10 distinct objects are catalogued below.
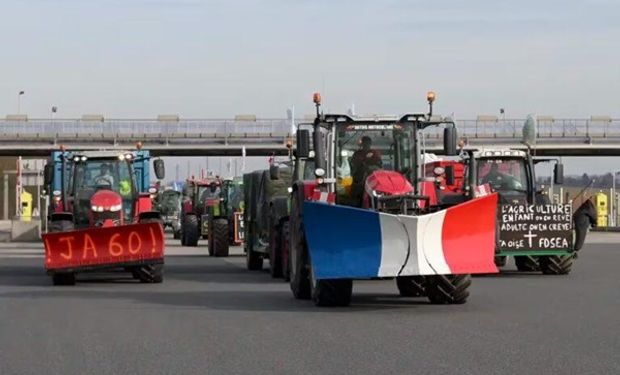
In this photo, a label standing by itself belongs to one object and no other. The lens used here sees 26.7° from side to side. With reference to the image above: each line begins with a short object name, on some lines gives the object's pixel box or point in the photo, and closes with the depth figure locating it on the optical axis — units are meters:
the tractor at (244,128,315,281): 24.86
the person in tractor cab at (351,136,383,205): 18.47
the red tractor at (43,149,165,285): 22.34
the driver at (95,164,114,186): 26.16
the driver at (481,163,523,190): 27.03
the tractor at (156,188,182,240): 61.12
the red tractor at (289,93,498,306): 16.27
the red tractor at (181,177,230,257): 39.69
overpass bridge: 80.75
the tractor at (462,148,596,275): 24.66
